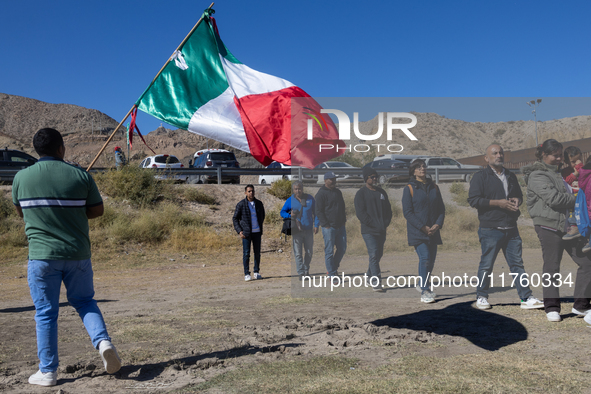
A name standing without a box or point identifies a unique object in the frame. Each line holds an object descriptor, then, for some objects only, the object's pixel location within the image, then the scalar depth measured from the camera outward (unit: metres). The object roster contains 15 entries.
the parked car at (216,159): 24.50
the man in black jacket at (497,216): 6.07
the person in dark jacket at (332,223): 7.30
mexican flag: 6.27
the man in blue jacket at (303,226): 7.74
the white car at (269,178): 22.56
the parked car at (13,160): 18.26
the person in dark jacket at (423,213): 6.59
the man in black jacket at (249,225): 9.74
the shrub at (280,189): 19.45
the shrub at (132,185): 17.09
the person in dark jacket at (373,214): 6.72
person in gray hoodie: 5.59
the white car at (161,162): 22.97
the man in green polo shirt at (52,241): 3.79
